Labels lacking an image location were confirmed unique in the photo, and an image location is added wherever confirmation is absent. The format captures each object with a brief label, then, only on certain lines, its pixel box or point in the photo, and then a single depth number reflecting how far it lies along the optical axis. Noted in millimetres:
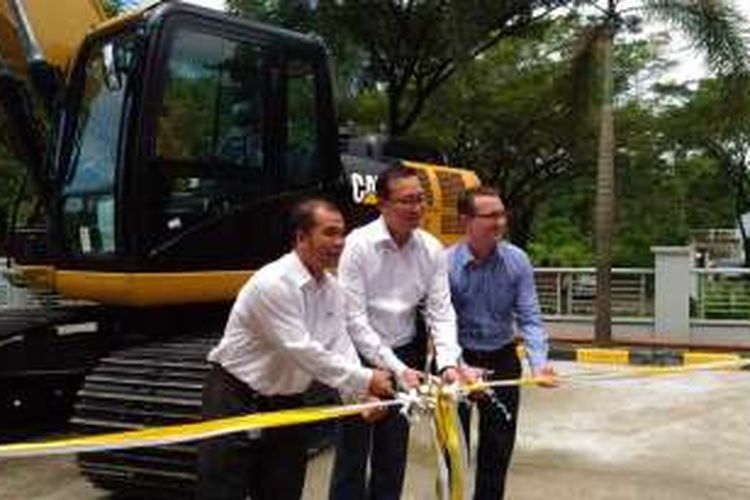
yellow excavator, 7512
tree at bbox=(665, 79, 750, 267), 17156
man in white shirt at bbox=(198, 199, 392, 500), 4695
